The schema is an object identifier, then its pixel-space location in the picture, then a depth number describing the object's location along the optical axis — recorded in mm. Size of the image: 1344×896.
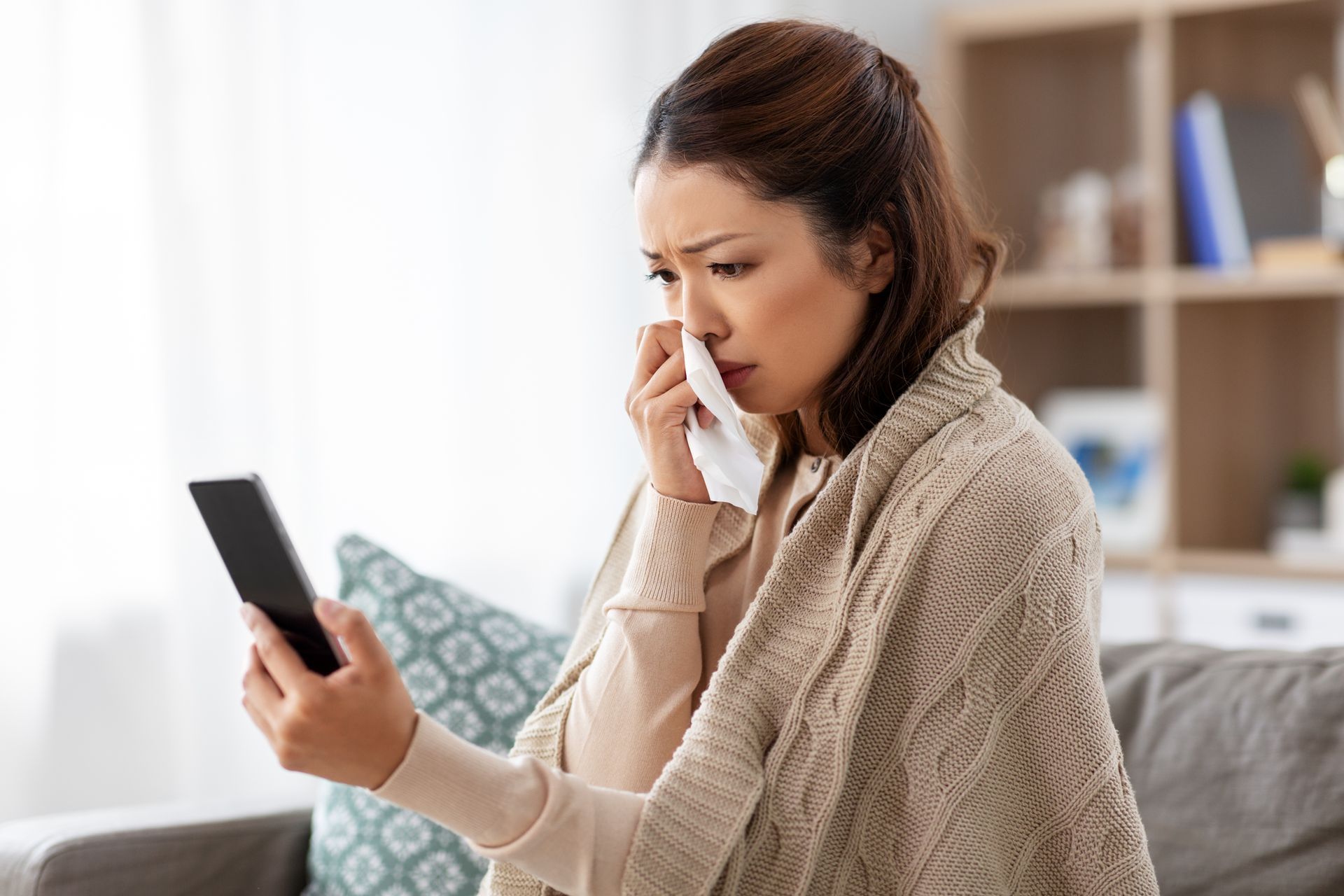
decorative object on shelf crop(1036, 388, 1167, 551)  3246
